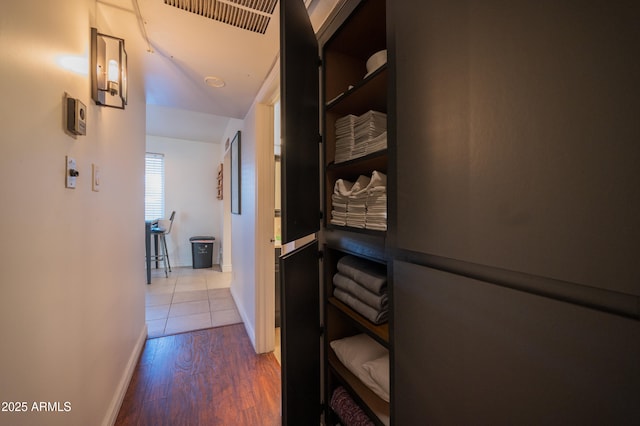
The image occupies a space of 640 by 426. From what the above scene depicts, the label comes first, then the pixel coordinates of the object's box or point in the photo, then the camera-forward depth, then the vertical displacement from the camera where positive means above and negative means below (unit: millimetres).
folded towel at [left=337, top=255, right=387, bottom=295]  952 -252
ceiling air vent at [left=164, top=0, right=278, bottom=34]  1193 +1040
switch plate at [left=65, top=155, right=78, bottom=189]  956 +170
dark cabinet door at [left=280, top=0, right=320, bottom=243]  827 +355
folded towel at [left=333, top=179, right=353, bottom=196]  1078 +119
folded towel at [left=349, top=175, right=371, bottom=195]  1007 +118
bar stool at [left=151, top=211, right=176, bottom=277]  4355 -470
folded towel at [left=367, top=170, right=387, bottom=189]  901 +123
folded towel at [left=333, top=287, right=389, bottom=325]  944 -394
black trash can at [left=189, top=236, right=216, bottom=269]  4758 -740
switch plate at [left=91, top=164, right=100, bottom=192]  1195 +184
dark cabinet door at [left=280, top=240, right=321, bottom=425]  859 -490
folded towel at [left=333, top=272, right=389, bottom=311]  947 -333
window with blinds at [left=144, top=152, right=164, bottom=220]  4645 +556
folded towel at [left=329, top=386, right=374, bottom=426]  993 -851
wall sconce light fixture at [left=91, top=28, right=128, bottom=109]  1189 +747
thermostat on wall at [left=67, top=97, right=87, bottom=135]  949 +397
